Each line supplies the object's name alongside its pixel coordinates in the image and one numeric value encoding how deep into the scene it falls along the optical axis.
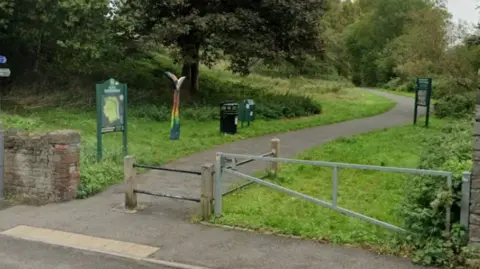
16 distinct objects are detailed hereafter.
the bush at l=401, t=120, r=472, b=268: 6.11
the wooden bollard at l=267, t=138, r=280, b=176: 10.80
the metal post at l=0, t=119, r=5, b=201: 9.45
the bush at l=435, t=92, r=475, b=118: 23.08
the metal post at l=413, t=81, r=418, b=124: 20.29
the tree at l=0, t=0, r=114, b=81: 20.27
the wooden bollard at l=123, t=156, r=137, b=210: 8.43
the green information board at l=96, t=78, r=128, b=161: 11.43
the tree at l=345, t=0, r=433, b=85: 67.00
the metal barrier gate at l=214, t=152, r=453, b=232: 6.25
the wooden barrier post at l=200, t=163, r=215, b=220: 7.75
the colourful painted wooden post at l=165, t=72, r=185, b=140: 15.08
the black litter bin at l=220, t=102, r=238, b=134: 16.64
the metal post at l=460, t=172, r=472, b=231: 6.00
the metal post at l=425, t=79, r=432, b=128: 19.89
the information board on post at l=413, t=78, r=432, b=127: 19.95
